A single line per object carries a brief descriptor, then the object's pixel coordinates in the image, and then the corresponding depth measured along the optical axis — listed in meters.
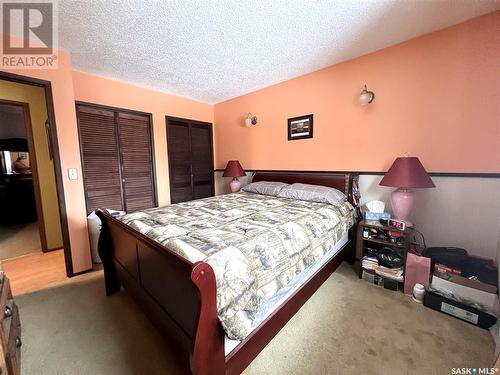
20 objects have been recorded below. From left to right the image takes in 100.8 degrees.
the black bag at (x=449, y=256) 1.80
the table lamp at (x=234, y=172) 3.57
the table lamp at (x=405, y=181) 1.89
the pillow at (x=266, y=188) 2.97
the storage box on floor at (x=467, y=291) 1.55
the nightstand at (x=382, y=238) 1.98
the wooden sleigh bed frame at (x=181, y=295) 0.91
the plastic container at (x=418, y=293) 1.83
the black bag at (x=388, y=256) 2.03
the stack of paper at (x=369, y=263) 2.14
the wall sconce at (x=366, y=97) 2.36
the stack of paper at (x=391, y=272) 2.00
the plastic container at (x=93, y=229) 2.56
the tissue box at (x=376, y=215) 2.17
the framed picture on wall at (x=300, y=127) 2.94
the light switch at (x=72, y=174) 2.32
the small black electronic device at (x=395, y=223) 1.98
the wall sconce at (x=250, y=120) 3.57
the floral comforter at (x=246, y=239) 1.04
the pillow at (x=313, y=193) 2.41
